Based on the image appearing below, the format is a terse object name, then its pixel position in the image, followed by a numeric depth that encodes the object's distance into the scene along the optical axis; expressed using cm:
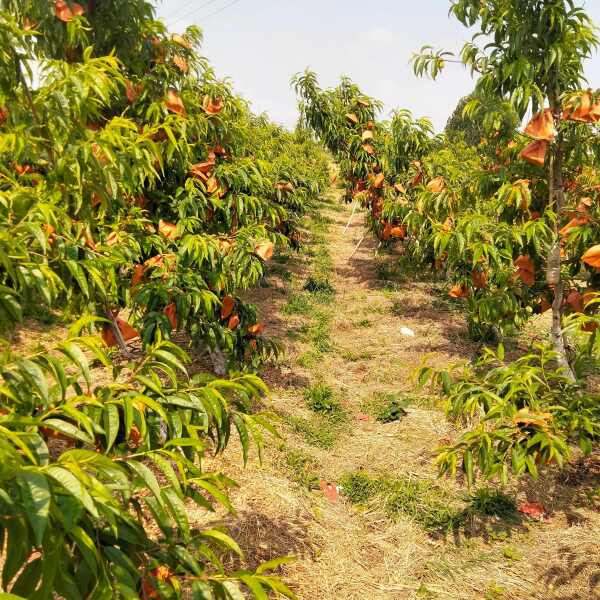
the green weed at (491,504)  339
